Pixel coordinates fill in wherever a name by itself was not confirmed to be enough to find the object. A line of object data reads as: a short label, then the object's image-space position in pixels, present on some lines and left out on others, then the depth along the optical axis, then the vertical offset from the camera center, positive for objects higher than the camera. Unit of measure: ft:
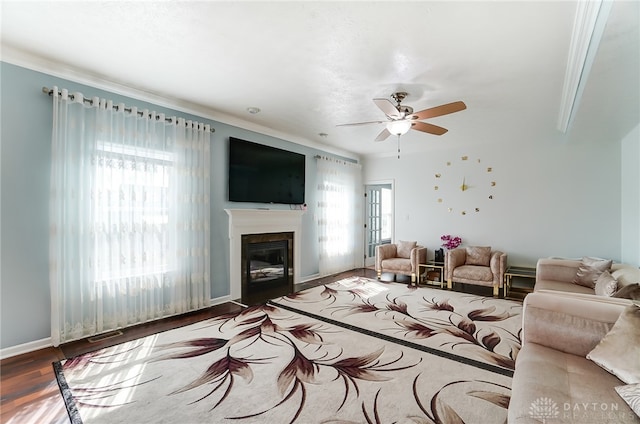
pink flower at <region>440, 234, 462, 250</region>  18.75 -1.94
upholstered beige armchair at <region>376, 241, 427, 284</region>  18.08 -3.01
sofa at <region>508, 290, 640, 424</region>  4.12 -2.76
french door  23.58 -0.48
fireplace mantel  14.24 -0.83
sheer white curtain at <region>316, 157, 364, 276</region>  19.51 -0.24
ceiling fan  9.29 +3.29
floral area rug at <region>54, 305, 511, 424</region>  6.25 -4.28
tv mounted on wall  14.34 +2.02
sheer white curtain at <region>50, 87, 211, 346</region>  9.50 -0.18
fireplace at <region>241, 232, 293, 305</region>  14.87 -2.99
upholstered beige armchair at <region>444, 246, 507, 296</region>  15.35 -3.05
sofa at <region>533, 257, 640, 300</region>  9.26 -2.38
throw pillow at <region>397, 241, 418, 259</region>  19.63 -2.45
